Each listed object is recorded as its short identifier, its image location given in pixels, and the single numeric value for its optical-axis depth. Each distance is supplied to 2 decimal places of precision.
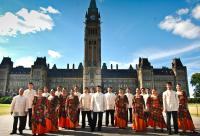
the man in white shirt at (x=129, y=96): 8.81
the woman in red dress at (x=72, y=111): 6.91
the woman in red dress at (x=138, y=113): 6.40
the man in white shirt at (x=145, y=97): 6.89
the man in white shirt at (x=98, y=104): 6.67
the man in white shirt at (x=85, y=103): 7.11
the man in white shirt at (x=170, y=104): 5.91
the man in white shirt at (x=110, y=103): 7.73
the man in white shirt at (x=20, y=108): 6.06
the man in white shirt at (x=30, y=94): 6.86
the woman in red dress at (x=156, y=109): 6.68
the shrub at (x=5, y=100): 29.02
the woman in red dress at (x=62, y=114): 7.22
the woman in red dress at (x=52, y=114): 6.33
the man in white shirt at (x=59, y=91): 7.71
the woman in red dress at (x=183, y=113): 6.33
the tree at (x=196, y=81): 49.85
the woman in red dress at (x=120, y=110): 7.08
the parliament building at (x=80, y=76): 58.08
